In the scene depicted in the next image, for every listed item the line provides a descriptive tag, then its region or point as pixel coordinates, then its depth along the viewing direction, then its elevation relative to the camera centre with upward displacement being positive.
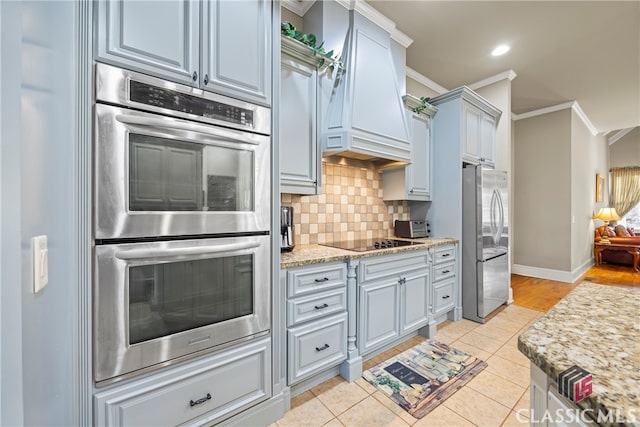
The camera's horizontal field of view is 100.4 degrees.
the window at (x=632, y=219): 7.25 -0.18
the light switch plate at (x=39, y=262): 0.66 -0.13
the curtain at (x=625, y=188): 6.96 +0.64
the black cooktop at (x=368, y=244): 2.29 -0.30
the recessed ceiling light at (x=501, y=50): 3.04 +1.89
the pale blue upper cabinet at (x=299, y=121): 1.88 +0.67
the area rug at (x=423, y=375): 1.73 -1.21
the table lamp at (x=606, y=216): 6.04 -0.08
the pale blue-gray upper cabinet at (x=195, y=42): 1.08 +0.79
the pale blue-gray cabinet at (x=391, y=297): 2.03 -0.71
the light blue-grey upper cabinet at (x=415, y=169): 2.90 +0.49
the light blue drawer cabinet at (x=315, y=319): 1.65 -0.70
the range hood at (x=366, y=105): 2.19 +0.96
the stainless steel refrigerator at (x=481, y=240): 2.89 -0.31
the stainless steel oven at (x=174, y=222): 1.05 -0.04
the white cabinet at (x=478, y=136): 3.01 +0.92
